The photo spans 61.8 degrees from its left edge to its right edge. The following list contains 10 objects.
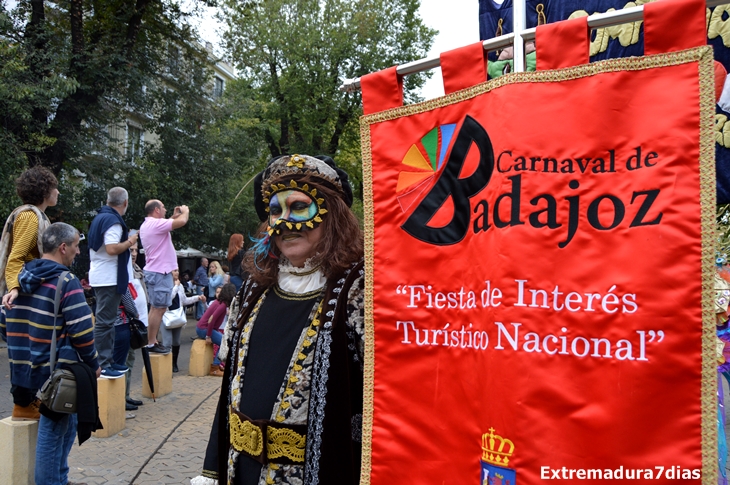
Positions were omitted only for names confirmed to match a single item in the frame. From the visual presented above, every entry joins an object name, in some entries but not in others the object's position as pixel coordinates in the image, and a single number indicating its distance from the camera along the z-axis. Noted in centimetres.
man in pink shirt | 707
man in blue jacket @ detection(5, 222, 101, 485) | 384
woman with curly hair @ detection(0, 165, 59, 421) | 420
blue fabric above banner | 290
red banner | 143
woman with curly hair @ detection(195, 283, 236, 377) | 834
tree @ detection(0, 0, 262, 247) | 1245
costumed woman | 227
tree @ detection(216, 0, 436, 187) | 2316
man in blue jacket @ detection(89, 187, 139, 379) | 565
